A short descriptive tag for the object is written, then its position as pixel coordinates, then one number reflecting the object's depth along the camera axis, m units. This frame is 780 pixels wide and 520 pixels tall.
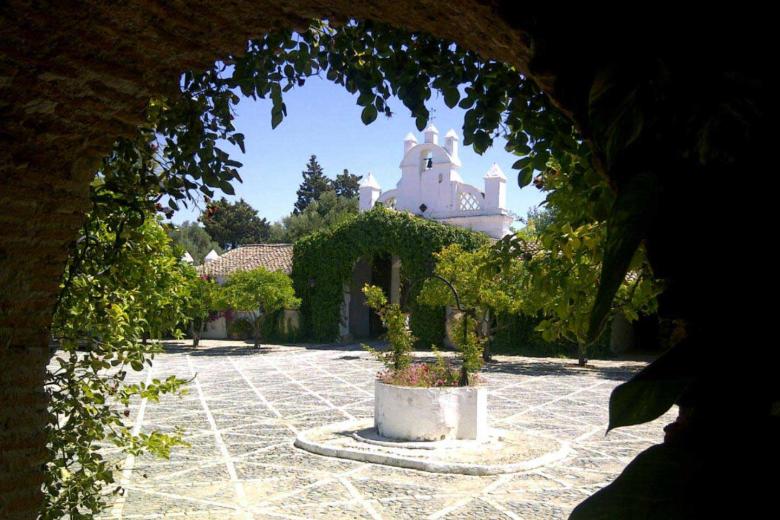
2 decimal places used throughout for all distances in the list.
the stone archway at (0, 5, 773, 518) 0.73
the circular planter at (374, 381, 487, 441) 7.29
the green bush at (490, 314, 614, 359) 18.95
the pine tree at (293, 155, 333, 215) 55.22
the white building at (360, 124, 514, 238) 22.86
